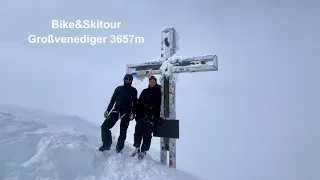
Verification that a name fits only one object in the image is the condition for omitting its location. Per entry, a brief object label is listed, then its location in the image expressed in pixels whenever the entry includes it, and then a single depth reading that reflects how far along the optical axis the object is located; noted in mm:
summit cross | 5980
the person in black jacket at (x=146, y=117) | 5730
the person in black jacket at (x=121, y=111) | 5625
